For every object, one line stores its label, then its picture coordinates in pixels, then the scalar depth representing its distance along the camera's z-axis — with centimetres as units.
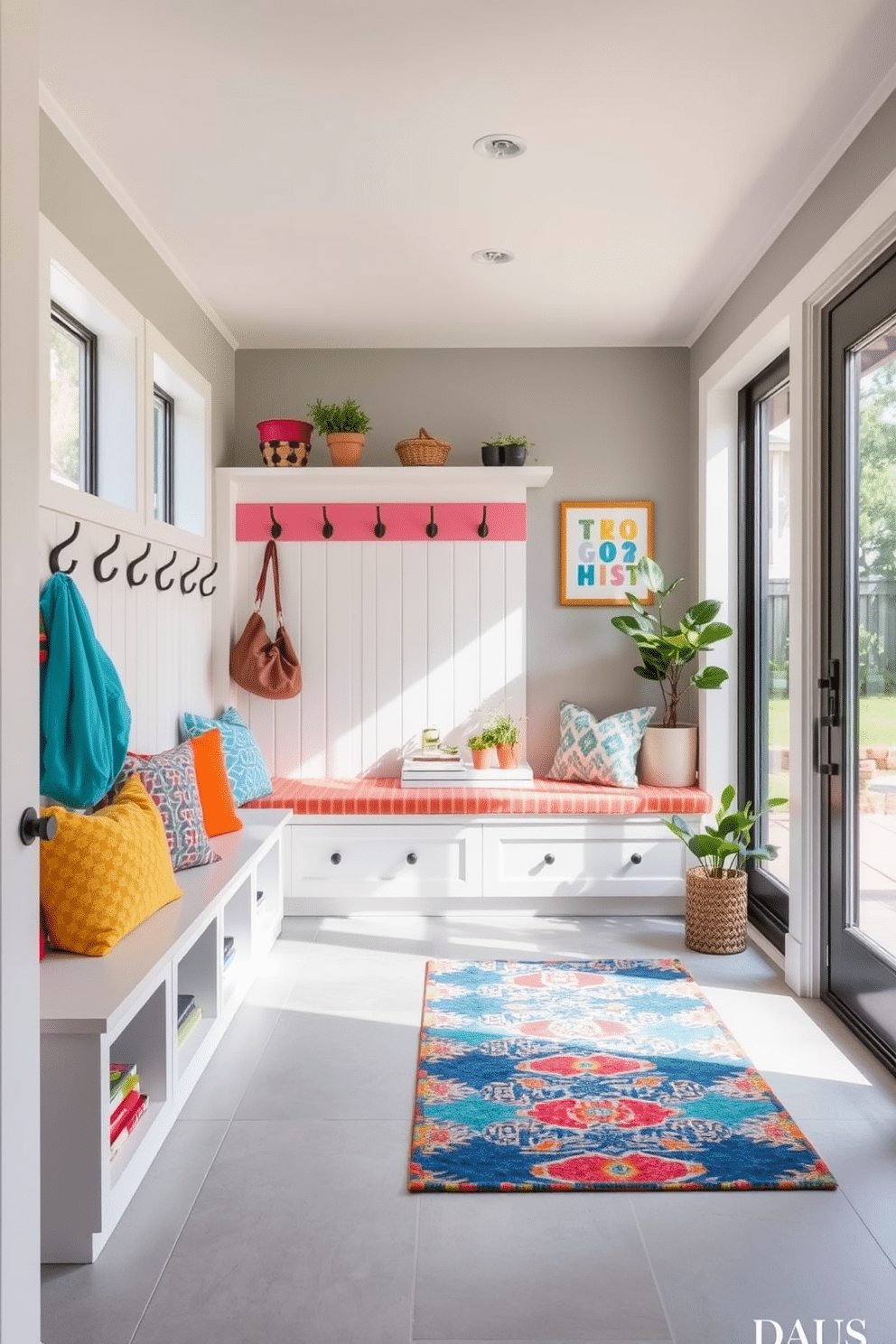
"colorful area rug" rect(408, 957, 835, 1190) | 228
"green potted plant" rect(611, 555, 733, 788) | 439
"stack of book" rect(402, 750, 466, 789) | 457
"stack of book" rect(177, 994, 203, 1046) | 269
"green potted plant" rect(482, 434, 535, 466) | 470
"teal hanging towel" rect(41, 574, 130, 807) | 265
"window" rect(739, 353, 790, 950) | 402
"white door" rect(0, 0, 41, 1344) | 146
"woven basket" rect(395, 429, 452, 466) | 466
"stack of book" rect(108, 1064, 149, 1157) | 218
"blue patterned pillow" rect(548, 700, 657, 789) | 459
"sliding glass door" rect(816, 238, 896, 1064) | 287
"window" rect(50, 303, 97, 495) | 318
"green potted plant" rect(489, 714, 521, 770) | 468
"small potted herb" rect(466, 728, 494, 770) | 465
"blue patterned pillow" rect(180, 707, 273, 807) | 417
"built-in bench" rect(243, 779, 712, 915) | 438
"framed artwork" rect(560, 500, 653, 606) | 494
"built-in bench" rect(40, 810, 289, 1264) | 195
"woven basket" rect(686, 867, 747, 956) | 387
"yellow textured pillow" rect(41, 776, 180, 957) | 236
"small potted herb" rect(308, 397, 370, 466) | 470
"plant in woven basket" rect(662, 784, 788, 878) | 382
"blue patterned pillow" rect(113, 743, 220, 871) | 319
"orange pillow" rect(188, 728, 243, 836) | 368
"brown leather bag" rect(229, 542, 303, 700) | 474
